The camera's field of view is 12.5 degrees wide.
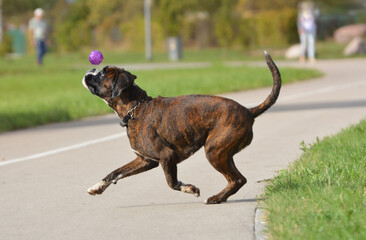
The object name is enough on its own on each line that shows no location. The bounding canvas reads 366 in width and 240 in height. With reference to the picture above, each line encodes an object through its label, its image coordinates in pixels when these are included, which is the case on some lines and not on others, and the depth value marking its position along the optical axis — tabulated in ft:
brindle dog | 42.41
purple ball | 41.26
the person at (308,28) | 191.70
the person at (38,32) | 199.17
